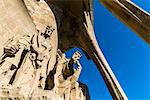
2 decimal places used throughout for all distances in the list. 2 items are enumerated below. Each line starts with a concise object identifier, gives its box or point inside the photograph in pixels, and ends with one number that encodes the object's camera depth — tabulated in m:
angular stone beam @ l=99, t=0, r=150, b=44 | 4.55
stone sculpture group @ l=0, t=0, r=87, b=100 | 5.74
